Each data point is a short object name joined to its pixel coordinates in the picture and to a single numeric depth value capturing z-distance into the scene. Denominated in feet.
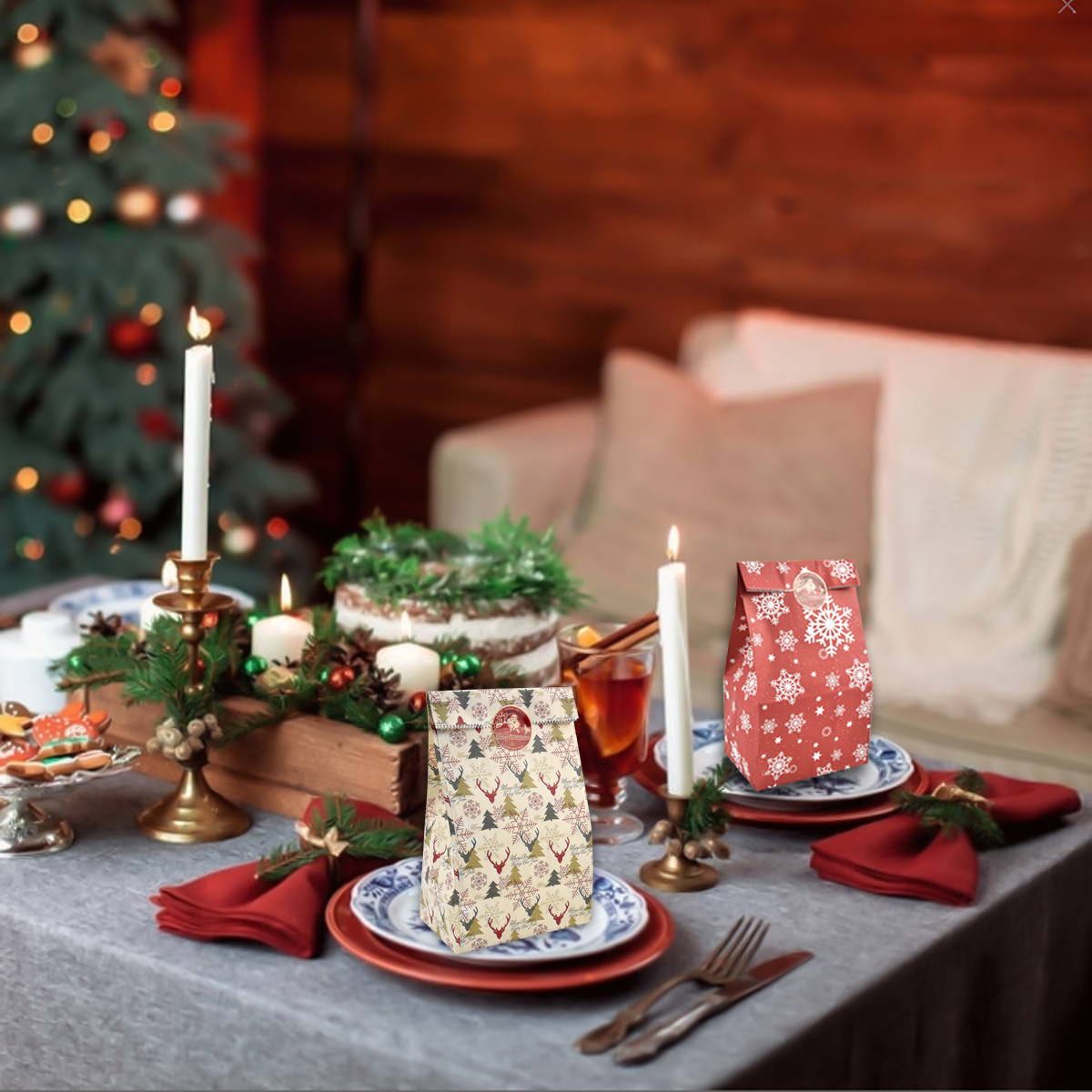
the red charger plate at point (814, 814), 7.05
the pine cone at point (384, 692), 7.08
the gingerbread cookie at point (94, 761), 6.78
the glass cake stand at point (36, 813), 6.72
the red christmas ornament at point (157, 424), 14.70
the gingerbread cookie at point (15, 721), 6.93
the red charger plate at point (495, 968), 5.94
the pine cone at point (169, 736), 6.91
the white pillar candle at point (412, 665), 7.19
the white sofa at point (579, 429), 12.76
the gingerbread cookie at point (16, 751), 6.78
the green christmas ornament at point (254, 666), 7.27
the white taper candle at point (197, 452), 6.74
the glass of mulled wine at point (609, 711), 6.90
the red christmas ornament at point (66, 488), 14.57
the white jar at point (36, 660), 7.56
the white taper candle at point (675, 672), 6.38
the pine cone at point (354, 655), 7.22
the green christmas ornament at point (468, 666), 7.26
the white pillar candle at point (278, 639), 7.41
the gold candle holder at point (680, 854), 6.64
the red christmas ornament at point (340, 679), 7.13
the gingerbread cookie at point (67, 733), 6.85
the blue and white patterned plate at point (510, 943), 6.05
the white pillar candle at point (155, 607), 7.30
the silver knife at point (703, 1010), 5.74
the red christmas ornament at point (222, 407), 15.63
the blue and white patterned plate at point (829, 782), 7.15
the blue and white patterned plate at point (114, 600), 8.40
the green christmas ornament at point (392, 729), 6.95
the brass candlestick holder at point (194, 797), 6.88
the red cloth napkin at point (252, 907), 6.19
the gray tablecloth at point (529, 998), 5.83
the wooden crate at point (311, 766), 6.95
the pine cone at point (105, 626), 7.58
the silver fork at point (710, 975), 5.80
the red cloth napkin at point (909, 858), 6.63
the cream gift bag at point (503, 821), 6.12
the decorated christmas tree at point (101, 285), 13.83
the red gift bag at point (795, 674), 6.99
